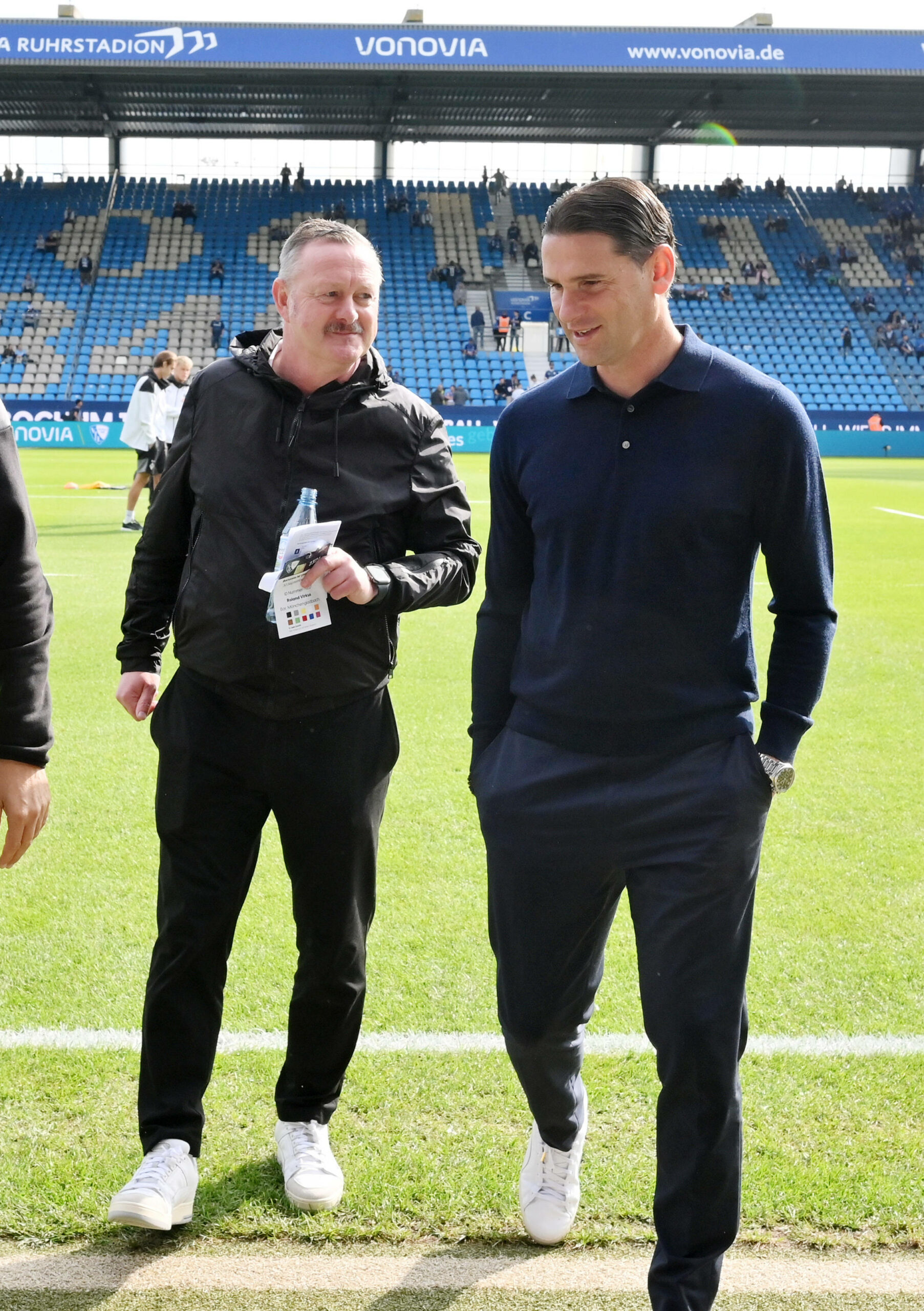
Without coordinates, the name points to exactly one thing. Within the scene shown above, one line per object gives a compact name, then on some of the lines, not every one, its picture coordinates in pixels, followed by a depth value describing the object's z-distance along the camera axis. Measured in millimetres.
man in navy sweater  2166
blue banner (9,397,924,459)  30078
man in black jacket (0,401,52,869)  2170
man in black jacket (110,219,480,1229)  2602
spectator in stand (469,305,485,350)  38438
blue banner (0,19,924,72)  32875
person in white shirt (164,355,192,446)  13242
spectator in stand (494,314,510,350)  38125
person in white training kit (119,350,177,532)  13250
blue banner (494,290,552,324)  39594
